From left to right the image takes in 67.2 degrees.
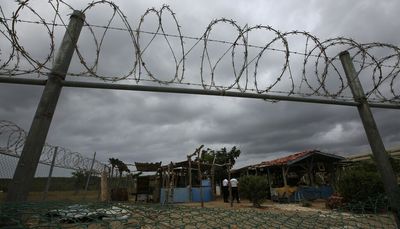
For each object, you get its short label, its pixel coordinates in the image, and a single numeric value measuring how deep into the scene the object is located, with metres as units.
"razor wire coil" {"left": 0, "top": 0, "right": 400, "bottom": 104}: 3.33
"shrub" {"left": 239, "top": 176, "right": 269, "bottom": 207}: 16.00
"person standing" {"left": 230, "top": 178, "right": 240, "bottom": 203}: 18.03
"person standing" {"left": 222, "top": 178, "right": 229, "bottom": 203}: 18.30
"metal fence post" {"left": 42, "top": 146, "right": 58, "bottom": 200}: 8.05
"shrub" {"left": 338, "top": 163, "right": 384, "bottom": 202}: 13.30
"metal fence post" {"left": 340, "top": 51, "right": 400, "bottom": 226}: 4.49
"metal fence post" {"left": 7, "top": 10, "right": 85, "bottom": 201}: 2.84
